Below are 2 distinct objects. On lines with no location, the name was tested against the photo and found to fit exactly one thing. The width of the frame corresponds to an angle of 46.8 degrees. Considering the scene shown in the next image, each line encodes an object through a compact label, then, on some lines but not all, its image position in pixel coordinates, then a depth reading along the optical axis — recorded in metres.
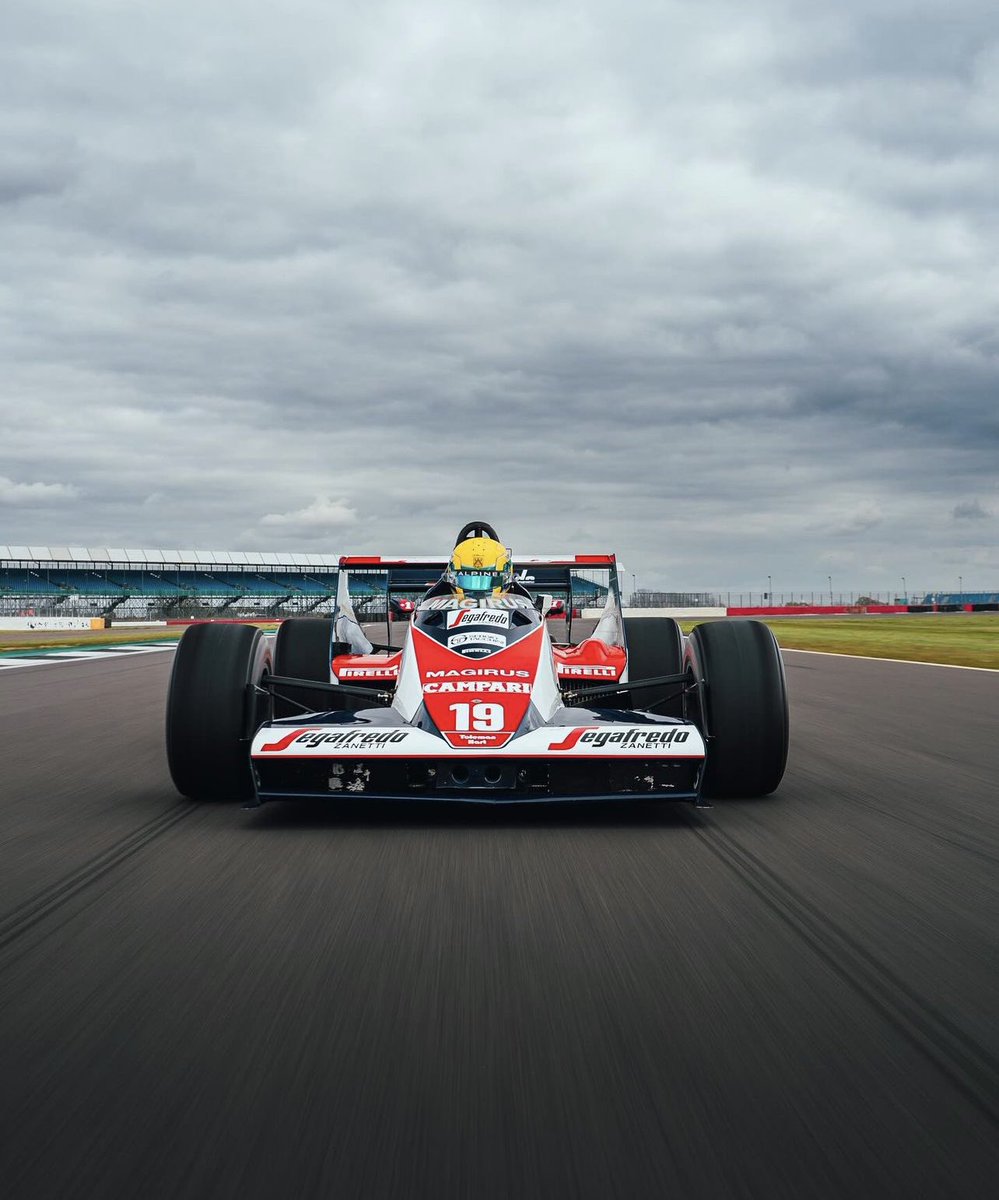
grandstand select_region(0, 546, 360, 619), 85.44
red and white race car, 5.41
